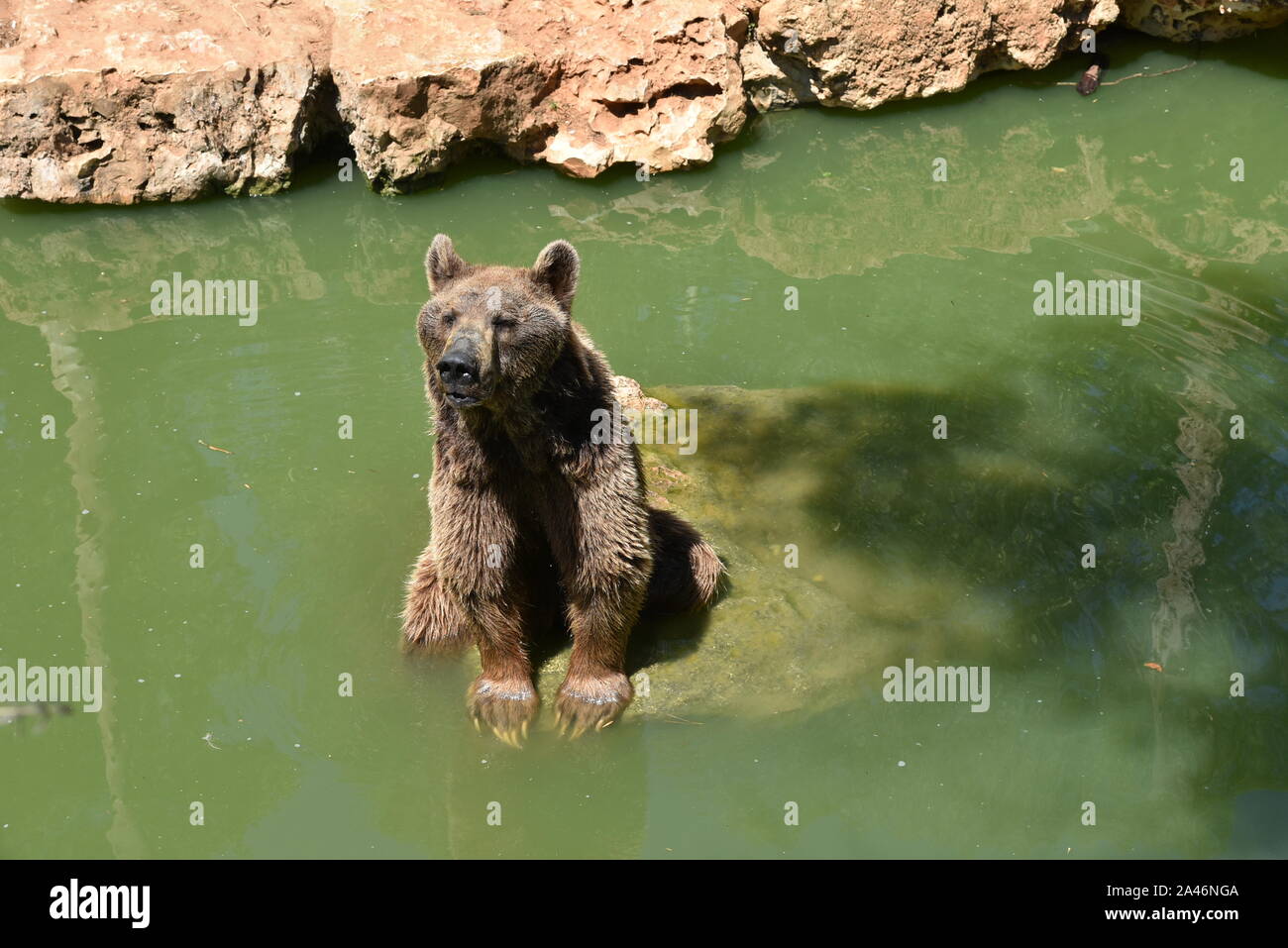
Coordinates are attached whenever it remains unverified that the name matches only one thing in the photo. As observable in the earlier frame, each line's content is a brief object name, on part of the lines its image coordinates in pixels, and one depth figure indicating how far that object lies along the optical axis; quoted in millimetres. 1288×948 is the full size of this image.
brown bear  6395
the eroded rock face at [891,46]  14086
